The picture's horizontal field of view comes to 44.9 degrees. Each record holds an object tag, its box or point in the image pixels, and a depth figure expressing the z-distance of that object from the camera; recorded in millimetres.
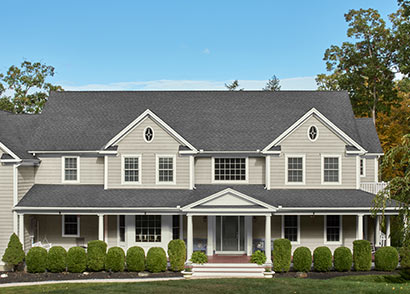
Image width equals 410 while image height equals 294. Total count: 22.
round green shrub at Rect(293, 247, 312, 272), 22984
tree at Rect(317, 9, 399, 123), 45219
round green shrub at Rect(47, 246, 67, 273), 23125
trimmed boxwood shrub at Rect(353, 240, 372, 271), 23125
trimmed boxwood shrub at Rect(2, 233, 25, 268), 23672
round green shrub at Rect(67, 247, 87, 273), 23156
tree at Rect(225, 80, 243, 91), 62031
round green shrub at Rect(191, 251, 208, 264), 23609
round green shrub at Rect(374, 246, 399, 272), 23094
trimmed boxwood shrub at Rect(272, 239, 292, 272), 23047
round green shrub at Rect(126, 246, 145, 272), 23078
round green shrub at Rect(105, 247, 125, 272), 23125
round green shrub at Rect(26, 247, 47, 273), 23188
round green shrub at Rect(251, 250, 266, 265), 23522
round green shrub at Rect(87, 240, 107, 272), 23250
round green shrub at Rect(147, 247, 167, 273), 22938
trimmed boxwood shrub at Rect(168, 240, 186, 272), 23203
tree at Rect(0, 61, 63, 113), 46719
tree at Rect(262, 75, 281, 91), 68062
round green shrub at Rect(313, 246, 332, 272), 22938
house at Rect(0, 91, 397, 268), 24875
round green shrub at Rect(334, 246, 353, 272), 23094
